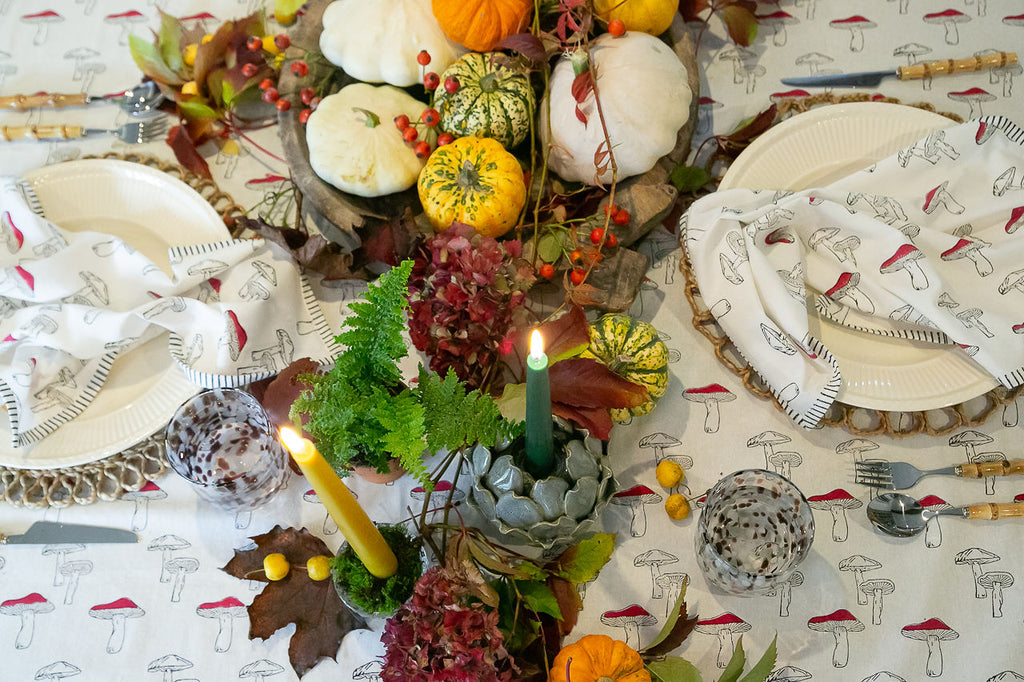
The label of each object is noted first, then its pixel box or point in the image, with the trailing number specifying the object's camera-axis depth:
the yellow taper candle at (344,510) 0.59
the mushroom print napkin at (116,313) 0.95
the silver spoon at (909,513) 0.89
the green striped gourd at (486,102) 1.00
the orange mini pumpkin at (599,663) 0.75
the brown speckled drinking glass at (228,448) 0.90
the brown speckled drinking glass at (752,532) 0.84
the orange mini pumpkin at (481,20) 1.00
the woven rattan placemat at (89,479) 0.97
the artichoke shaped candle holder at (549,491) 0.78
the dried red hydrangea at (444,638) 0.68
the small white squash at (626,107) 0.97
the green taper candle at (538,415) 0.61
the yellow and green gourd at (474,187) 0.94
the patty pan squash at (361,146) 0.99
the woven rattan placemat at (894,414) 0.95
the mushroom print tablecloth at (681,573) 0.87
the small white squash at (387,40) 1.03
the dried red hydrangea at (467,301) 0.80
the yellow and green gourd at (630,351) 0.92
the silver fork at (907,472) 0.92
